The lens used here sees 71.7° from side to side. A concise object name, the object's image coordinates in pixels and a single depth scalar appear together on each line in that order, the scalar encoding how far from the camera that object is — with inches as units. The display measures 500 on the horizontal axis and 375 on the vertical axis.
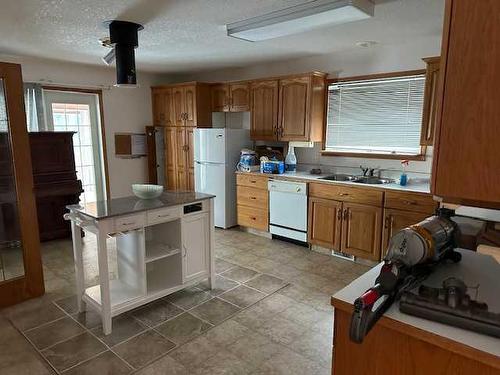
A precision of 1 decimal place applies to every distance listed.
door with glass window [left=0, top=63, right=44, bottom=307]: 109.9
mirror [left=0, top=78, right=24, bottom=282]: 111.9
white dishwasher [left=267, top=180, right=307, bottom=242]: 164.2
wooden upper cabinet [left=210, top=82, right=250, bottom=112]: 193.3
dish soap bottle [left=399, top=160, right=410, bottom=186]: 145.8
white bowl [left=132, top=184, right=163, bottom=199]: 114.0
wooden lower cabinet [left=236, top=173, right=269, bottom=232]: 180.5
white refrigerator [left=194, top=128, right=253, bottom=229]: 191.0
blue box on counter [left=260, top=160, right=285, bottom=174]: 177.2
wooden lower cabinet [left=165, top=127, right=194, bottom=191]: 214.4
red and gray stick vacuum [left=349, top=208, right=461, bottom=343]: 37.2
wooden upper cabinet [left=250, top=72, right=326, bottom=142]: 167.9
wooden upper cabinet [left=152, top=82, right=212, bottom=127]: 205.8
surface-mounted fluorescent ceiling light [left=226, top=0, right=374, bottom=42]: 93.9
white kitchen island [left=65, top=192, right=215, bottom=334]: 97.2
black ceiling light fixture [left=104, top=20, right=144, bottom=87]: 114.6
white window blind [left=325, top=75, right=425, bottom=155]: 148.9
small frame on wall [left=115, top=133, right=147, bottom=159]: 218.8
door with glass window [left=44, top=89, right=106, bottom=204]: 191.6
